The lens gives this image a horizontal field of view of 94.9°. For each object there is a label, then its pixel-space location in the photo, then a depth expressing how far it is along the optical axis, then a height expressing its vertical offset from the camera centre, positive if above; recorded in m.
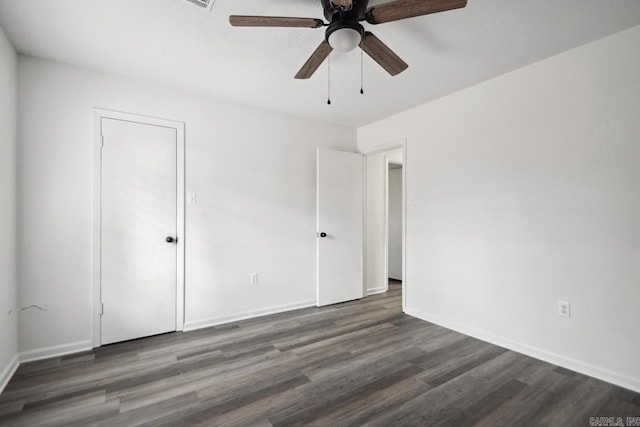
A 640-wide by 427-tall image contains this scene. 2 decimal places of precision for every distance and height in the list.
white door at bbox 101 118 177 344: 2.67 -0.13
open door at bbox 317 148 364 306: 3.83 -0.15
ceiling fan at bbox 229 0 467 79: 1.45 +1.04
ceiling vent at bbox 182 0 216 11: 1.78 +1.30
